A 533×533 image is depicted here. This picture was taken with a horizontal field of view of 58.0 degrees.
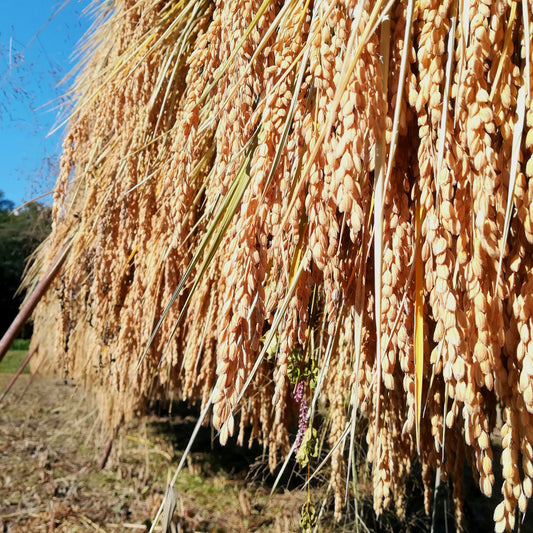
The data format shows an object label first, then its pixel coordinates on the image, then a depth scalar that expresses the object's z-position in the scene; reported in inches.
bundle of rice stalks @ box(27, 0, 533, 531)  23.4
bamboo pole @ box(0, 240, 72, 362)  46.8
